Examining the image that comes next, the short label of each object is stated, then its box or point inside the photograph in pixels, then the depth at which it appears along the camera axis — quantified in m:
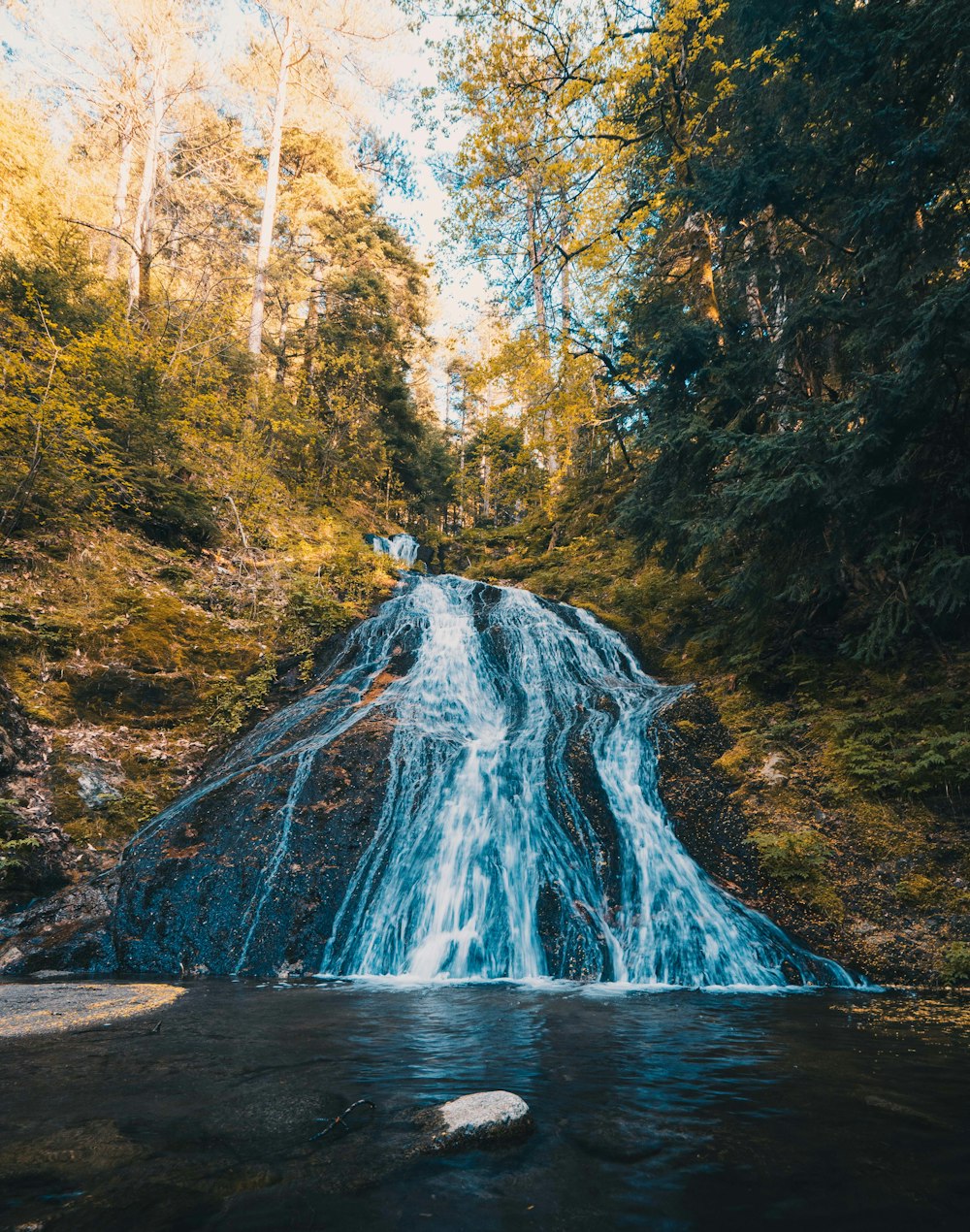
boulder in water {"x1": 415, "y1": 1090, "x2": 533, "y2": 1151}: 2.11
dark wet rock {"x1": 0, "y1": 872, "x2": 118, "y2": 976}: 5.18
